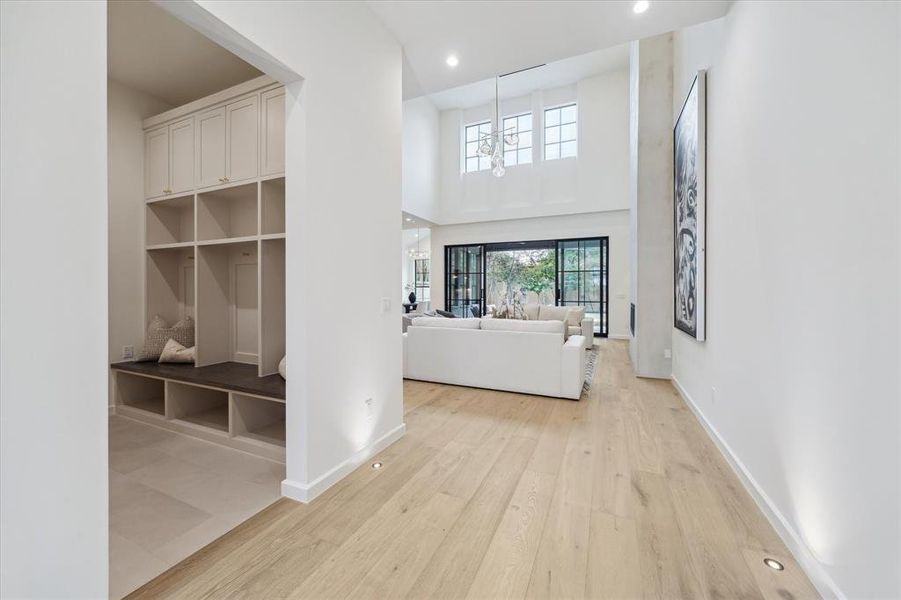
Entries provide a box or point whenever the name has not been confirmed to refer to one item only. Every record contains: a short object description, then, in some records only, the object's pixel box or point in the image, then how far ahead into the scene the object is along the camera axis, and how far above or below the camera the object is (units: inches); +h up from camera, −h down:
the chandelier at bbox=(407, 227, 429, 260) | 477.1 +55.2
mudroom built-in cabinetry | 102.0 +11.3
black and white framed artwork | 114.5 +30.3
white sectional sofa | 147.9 -26.2
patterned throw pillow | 129.8 -14.5
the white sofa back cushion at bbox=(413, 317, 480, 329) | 167.5 -12.9
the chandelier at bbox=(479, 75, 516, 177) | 261.6 +105.5
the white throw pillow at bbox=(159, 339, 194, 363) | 122.5 -19.6
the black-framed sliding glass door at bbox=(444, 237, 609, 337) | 349.4 +21.5
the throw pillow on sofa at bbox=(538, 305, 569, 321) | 291.1 -14.3
